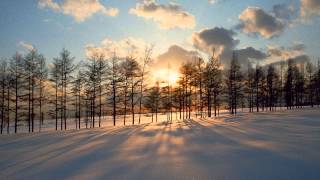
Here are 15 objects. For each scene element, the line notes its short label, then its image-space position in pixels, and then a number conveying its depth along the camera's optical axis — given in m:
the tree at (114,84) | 27.58
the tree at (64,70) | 29.22
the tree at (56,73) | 29.15
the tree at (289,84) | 46.15
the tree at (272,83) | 44.85
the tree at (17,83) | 27.74
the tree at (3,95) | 27.58
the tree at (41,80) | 28.39
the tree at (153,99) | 33.62
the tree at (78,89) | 30.27
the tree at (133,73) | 27.60
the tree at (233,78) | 37.11
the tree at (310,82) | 48.04
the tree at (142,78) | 27.96
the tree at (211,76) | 32.13
